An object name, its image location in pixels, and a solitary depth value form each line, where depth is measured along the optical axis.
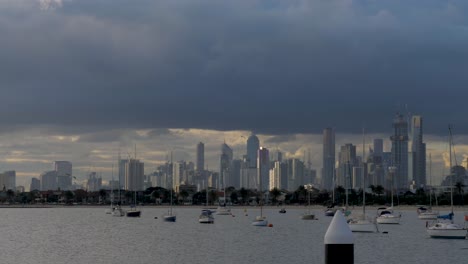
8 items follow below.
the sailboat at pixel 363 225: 115.14
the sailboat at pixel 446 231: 98.06
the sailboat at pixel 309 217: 185.44
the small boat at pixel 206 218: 170.00
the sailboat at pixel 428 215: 181.34
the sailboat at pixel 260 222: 149.29
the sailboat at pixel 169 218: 176.50
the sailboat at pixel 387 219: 154.88
